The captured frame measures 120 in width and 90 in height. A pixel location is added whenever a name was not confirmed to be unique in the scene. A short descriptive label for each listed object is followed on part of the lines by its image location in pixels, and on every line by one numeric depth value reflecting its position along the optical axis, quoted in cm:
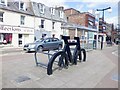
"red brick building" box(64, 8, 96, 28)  2257
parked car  903
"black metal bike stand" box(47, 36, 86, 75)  376
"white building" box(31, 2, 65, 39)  1462
